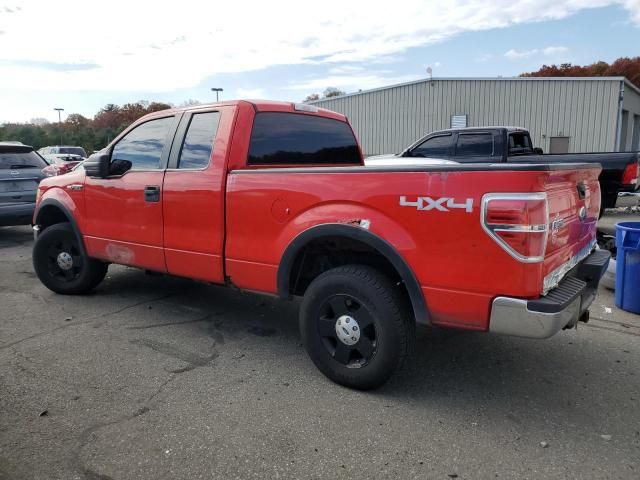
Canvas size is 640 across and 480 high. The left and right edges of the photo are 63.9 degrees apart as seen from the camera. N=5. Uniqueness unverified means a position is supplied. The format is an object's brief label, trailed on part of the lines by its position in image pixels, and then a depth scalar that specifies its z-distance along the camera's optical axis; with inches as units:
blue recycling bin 190.9
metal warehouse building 796.0
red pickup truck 107.8
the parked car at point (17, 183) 339.6
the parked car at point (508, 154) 336.5
